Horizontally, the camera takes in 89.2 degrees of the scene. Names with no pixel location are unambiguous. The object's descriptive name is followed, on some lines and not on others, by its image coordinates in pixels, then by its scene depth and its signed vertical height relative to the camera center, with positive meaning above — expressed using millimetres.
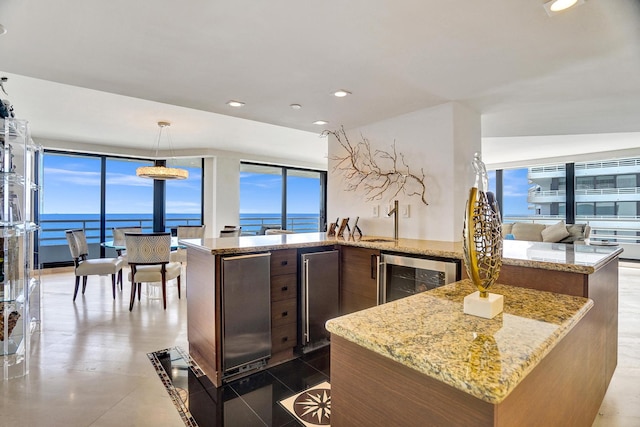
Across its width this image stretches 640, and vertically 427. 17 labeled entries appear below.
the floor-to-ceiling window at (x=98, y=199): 6105 +347
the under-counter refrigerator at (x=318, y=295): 2633 -656
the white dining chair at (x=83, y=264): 4070 -615
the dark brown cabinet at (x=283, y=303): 2510 -687
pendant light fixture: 4605 +634
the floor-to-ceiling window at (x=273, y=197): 7695 +470
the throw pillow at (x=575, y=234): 4909 -269
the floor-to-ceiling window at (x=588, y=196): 6594 +468
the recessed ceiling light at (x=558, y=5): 1396 +929
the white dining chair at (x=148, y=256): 3752 -471
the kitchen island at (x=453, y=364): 676 -333
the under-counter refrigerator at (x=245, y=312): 2207 -679
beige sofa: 4887 -268
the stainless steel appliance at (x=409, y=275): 2119 -416
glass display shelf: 2383 -241
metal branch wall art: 3092 +470
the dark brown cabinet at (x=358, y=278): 2605 -518
